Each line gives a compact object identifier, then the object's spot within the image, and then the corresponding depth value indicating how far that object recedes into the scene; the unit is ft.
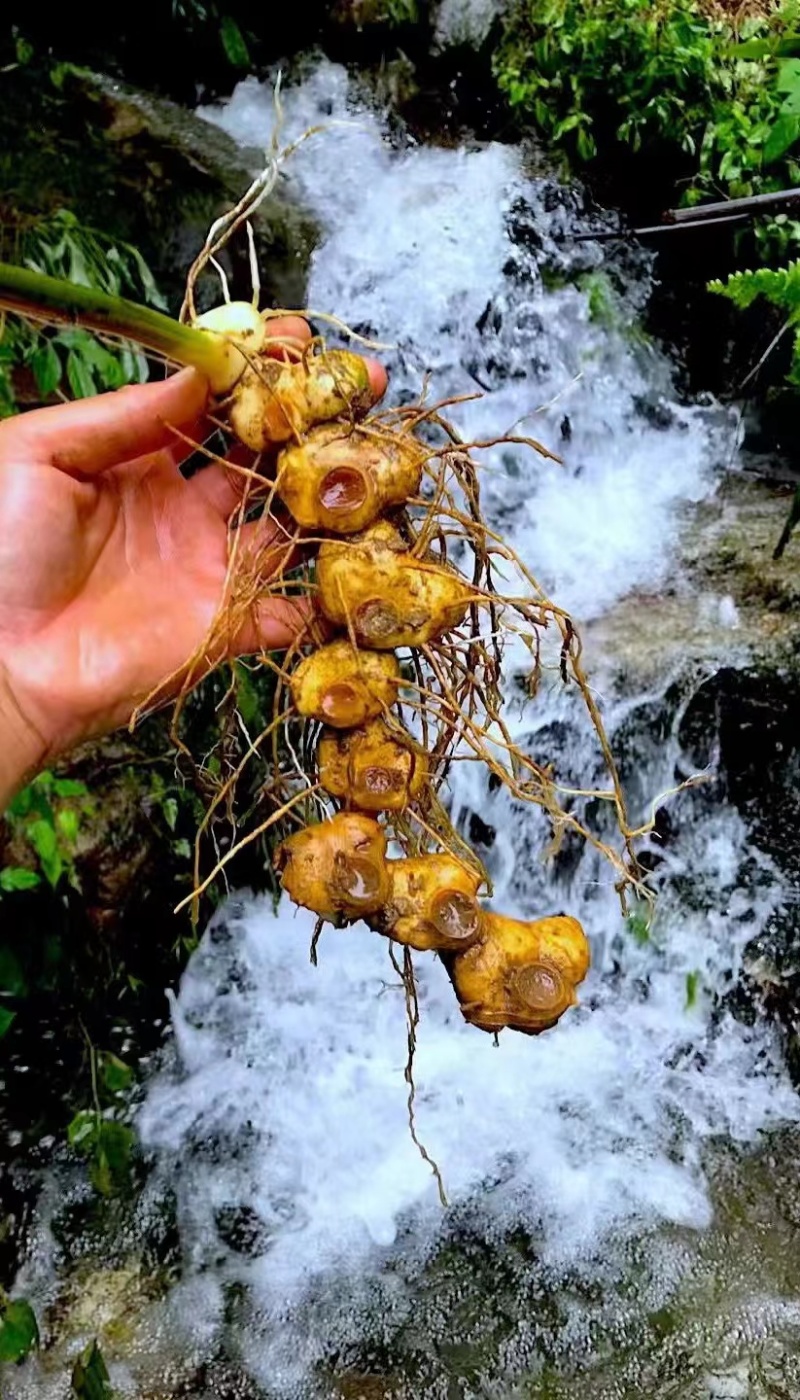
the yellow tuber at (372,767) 1.00
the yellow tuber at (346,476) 1.00
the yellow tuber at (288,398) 1.02
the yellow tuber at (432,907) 0.95
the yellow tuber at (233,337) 1.02
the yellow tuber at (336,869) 0.93
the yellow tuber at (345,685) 0.99
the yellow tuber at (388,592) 0.99
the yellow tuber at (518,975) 0.94
